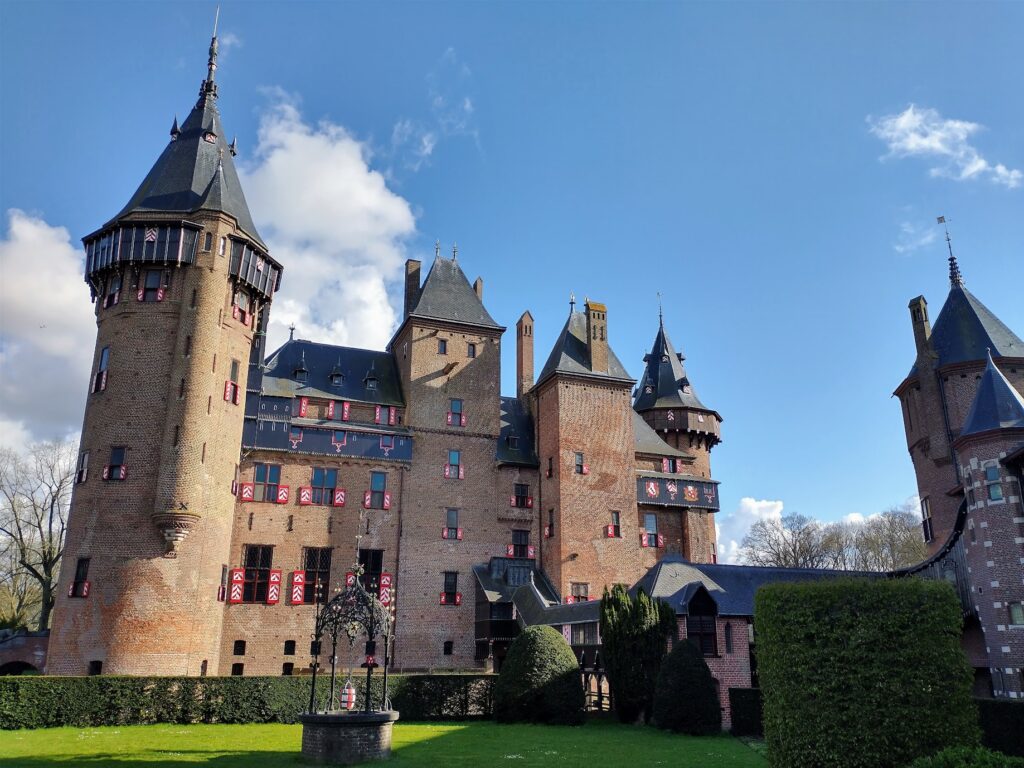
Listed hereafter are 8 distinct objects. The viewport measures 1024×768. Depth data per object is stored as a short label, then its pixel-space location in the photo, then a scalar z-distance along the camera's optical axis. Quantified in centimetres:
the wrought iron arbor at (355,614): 1878
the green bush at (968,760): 849
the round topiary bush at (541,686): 2264
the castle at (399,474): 2702
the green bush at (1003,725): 1686
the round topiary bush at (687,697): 2147
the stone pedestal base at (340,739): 1579
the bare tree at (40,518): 4119
